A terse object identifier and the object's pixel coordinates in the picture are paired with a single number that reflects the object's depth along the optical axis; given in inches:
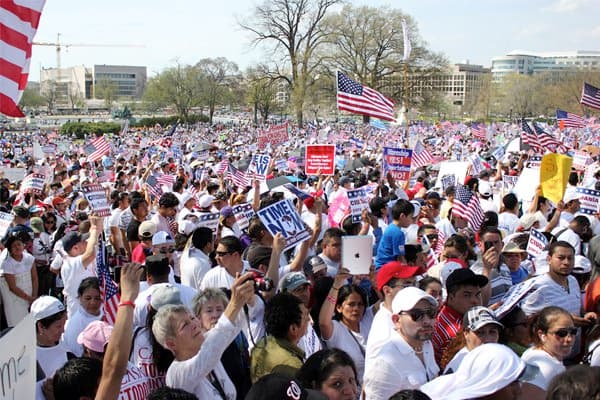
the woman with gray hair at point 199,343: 135.9
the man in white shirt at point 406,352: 147.8
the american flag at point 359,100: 587.9
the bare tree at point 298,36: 2214.6
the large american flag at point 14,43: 167.9
